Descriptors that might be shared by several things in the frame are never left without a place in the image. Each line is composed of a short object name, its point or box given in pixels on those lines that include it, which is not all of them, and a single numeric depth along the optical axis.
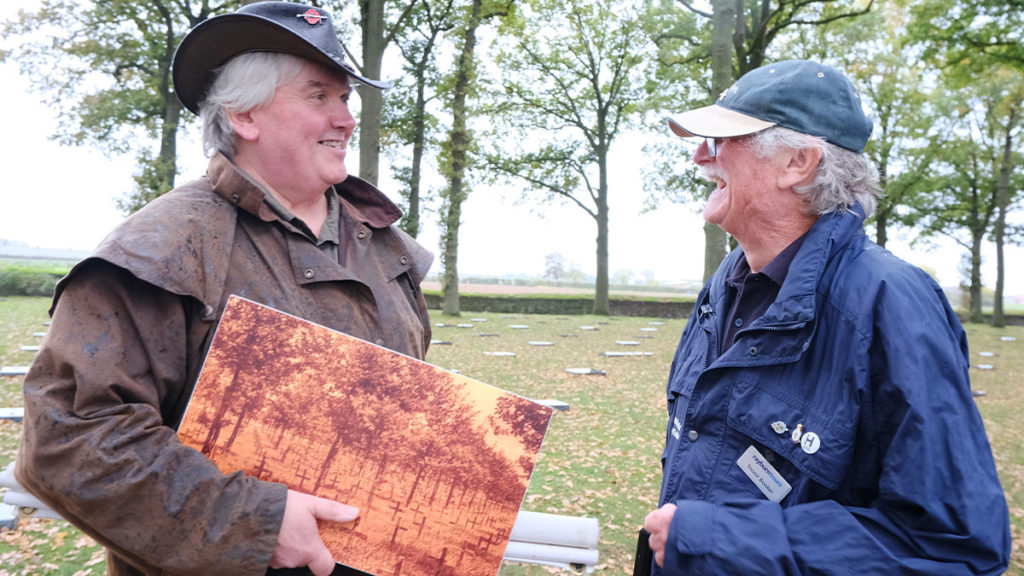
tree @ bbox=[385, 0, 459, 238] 19.66
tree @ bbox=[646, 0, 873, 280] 11.30
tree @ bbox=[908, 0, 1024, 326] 14.91
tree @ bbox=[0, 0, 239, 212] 22.36
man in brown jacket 1.39
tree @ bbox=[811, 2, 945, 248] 27.52
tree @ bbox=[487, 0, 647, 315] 26.27
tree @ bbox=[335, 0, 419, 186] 12.74
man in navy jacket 1.45
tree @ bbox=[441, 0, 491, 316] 20.28
